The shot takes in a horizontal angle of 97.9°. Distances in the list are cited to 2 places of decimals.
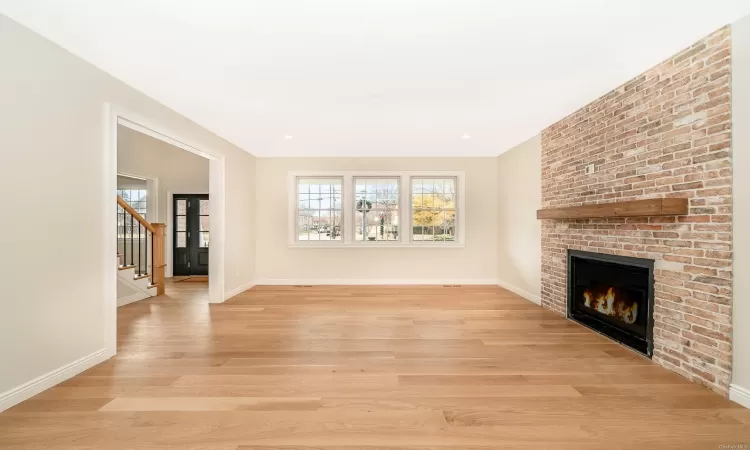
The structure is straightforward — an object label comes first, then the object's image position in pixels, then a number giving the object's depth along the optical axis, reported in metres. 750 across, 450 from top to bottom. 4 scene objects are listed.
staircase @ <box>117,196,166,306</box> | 5.02
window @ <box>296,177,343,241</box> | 6.47
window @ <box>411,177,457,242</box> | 6.43
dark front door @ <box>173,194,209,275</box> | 7.55
